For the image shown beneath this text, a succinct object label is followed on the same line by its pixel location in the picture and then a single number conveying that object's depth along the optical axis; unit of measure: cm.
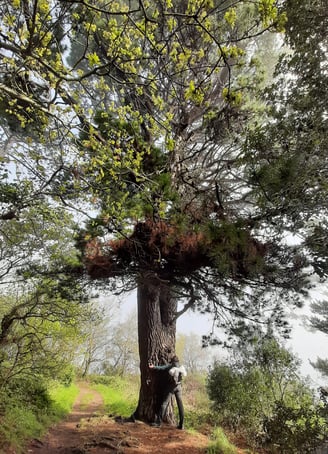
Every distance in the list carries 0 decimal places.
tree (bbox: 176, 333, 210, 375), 1593
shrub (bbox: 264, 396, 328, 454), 275
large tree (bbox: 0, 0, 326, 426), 259
